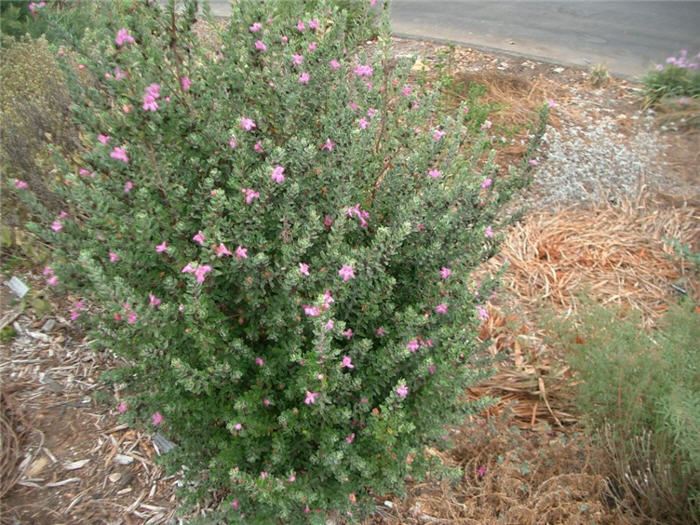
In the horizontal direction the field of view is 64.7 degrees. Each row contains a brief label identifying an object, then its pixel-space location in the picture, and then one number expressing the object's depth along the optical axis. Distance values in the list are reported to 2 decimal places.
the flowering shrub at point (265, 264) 1.81
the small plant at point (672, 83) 5.62
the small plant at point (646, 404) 2.18
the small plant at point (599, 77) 5.95
